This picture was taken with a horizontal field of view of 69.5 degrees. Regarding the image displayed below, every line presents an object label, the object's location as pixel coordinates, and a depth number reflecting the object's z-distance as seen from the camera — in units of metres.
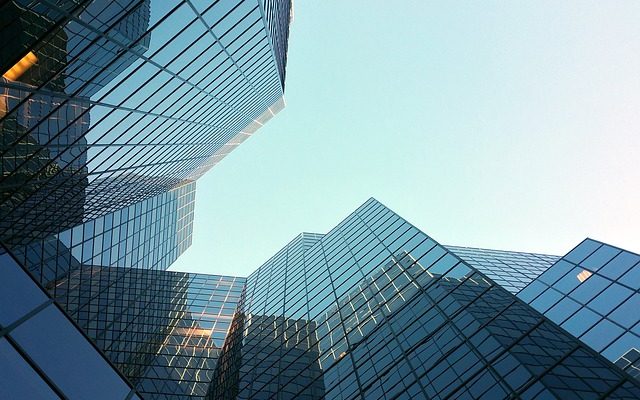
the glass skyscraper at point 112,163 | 9.47
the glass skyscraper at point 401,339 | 14.56
